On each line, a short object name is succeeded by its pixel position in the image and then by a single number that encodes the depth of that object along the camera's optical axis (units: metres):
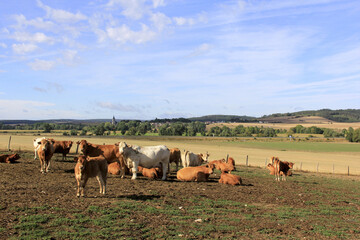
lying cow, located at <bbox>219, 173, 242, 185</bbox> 17.31
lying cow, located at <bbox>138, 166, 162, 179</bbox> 17.89
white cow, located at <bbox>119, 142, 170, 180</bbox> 17.16
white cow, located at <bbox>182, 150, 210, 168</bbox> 23.77
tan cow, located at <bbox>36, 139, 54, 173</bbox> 16.82
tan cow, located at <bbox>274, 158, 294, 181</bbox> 20.89
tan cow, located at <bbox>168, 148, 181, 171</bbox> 22.19
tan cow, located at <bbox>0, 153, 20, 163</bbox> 19.44
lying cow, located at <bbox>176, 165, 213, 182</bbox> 17.78
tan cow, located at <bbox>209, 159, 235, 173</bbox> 23.18
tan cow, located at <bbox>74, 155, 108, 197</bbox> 11.41
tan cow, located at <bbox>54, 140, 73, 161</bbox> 23.19
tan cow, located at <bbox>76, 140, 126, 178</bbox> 17.45
